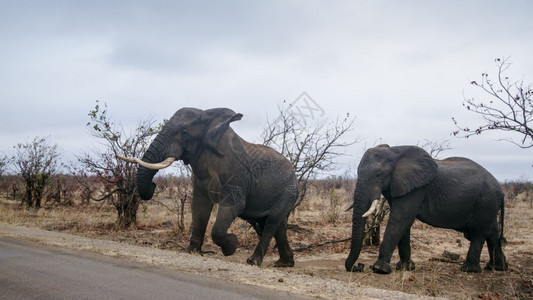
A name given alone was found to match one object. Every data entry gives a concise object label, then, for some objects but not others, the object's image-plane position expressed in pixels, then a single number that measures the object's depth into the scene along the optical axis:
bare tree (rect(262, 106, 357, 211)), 13.58
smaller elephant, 8.99
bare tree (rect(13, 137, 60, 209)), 19.56
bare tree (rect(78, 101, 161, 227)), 13.59
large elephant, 8.20
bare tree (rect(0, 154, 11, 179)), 26.49
